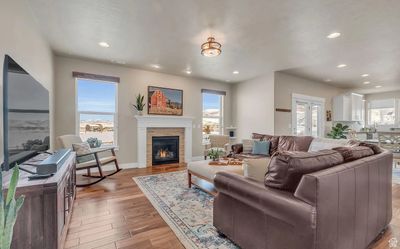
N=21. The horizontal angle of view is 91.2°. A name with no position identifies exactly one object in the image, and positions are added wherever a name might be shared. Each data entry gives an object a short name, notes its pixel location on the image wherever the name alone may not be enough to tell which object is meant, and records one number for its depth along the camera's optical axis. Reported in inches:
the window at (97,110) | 184.5
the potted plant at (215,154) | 140.6
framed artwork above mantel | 216.1
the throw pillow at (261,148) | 174.6
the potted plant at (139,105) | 204.2
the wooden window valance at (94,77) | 177.8
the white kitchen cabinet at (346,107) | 284.0
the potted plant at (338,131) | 267.1
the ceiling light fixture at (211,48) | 123.3
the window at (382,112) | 327.0
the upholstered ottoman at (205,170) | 117.9
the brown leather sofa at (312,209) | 48.0
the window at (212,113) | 260.1
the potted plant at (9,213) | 39.6
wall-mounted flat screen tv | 60.6
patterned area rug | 77.8
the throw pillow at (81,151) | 141.0
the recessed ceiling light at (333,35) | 126.2
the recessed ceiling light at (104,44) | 143.6
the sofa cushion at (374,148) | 82.8
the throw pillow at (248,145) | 183.8
